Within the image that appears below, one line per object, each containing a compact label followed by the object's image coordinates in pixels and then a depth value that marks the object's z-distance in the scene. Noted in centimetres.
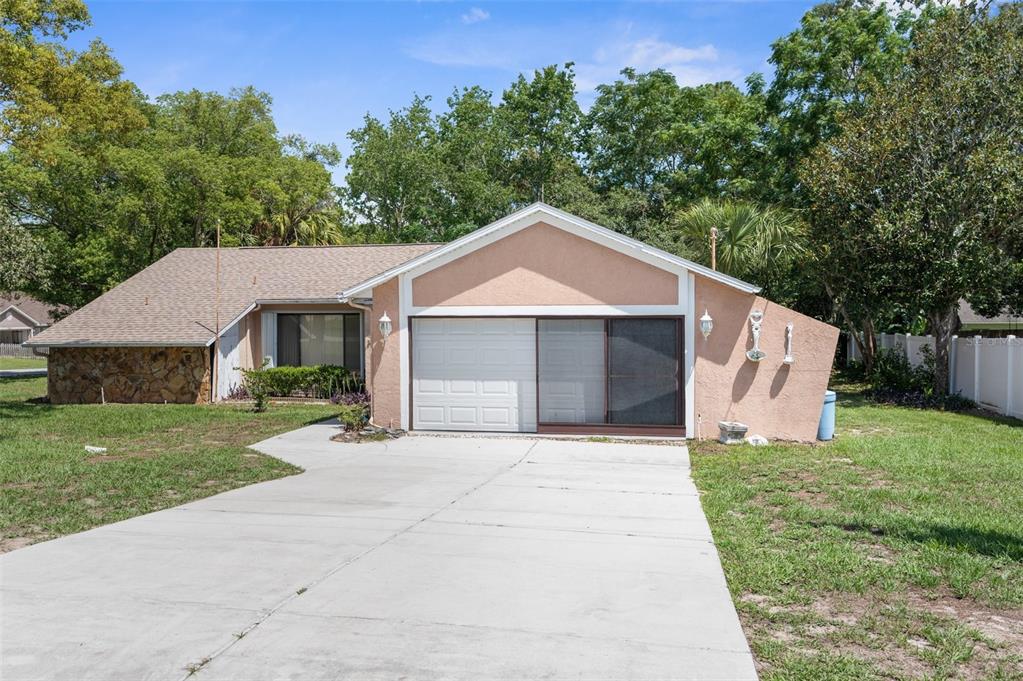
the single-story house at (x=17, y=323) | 5188
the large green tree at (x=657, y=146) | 3250
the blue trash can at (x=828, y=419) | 1305
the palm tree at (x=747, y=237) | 2053
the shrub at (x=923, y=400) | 1730
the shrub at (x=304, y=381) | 1995
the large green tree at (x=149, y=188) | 2637
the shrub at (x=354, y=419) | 1397
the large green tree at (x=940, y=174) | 1662
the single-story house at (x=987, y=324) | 3081
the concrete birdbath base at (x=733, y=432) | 1282
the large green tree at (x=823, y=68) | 2416
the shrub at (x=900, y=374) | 1966
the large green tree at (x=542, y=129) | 3981
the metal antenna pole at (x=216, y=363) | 1986
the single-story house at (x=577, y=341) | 1296
